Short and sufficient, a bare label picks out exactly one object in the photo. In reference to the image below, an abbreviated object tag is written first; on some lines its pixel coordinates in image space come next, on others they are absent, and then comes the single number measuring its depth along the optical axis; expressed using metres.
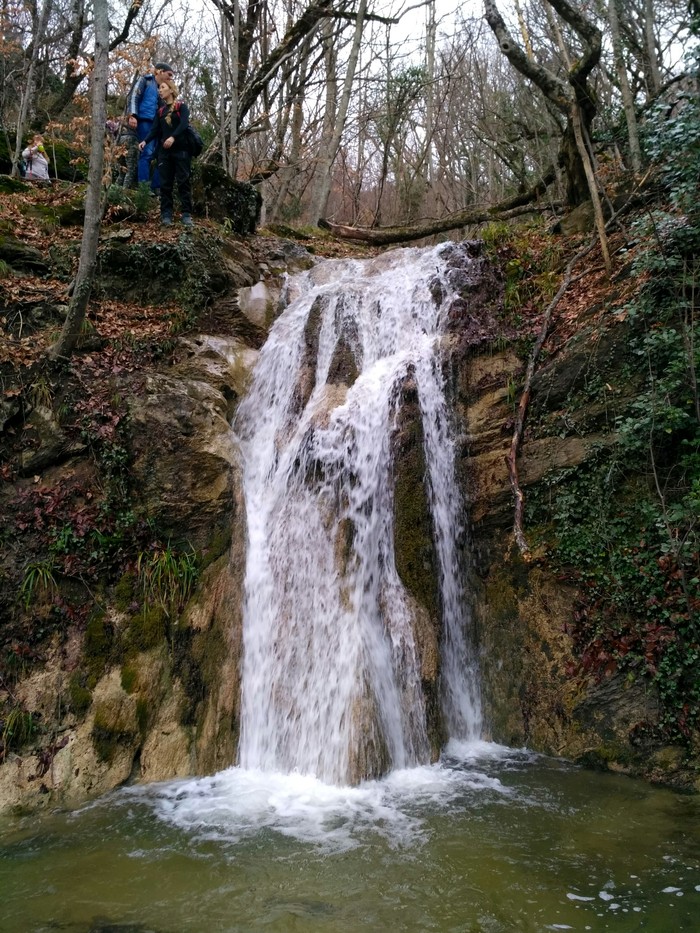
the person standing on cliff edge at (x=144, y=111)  10.25
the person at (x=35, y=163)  11.05
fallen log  11.95
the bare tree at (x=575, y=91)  7.87
